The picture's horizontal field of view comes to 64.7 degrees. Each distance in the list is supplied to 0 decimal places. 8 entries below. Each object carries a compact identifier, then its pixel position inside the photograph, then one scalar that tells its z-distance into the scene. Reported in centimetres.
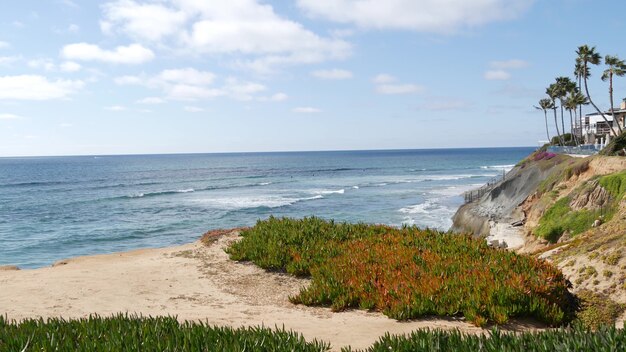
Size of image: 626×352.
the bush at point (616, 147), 3862
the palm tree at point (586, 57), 5656
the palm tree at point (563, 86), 7194
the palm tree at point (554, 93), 7543
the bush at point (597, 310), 1019
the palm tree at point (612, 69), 5347
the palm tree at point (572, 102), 7103
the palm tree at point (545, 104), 8839
